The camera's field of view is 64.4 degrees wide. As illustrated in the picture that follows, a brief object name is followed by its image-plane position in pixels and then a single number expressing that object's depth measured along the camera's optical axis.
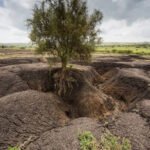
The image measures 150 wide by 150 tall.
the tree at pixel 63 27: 9.72
